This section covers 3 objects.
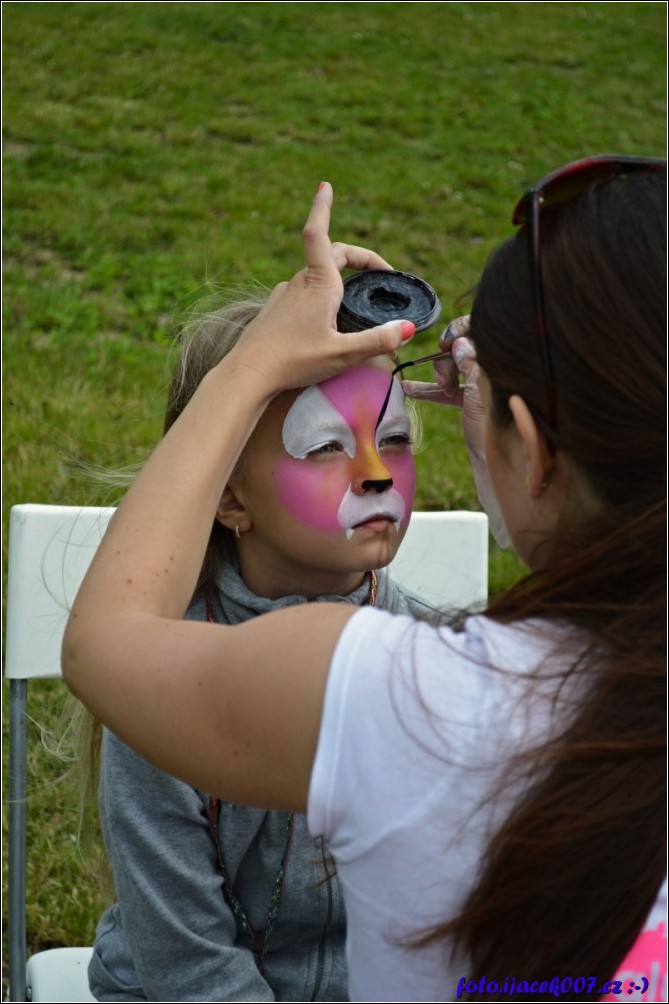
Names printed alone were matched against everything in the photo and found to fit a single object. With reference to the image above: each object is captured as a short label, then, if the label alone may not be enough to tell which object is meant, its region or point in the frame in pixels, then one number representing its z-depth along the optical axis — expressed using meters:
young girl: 1.77
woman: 1.48
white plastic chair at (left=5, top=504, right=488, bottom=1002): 1.97
